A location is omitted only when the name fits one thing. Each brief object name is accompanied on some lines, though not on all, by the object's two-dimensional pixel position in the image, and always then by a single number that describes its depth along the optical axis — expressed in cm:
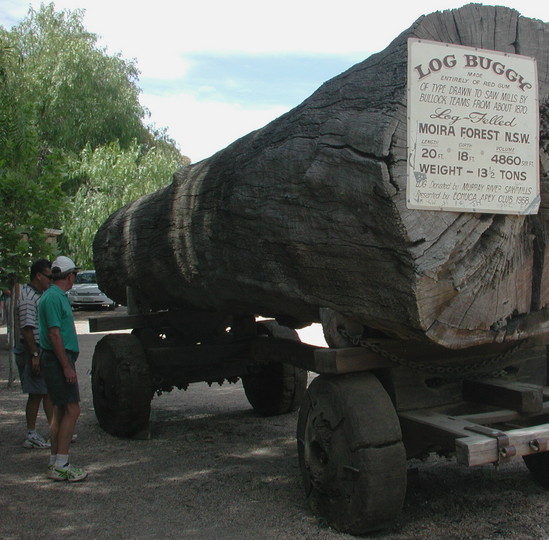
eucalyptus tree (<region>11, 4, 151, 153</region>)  2203
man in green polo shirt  496
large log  337
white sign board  340
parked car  2447
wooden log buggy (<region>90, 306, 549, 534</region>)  357
